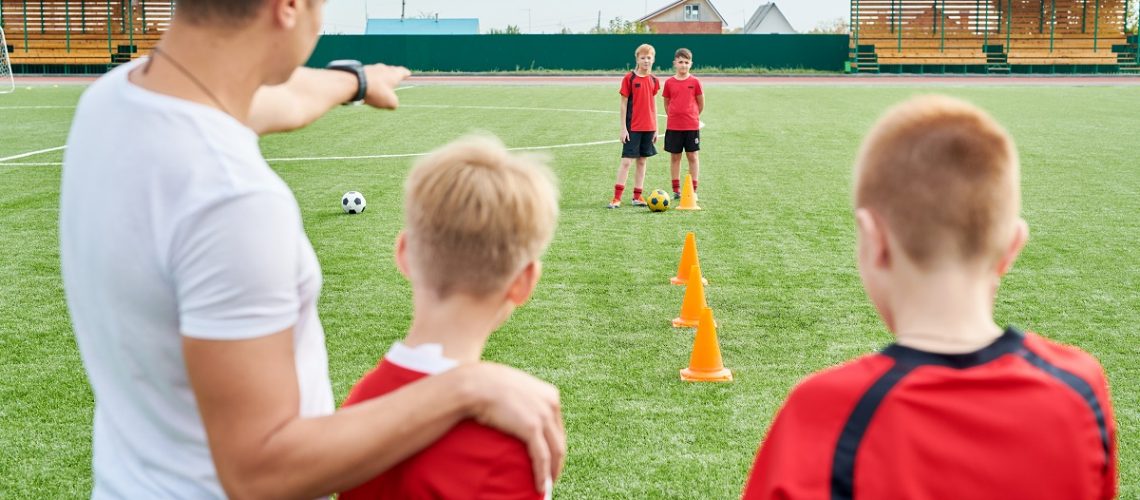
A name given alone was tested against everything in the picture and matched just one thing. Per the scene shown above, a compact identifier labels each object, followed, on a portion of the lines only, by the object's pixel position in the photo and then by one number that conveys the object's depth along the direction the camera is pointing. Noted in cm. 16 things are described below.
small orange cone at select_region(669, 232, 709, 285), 807
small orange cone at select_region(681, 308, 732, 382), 595
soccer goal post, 2602
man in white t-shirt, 163
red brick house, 10862
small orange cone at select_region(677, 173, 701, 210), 1192
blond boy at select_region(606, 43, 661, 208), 1264
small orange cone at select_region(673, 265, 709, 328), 708
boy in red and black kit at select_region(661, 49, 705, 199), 1289
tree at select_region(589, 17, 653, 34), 8638
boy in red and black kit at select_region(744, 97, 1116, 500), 179
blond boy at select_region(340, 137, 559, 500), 195
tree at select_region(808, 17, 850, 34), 8401
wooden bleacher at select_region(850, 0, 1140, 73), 5112
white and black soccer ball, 1142
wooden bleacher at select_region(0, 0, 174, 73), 5266
